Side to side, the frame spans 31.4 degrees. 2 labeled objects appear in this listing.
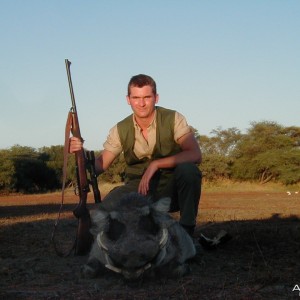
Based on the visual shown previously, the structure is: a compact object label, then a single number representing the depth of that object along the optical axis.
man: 5.79
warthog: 4.18
